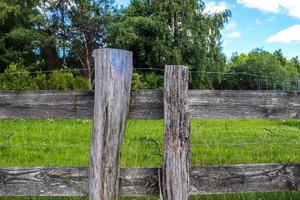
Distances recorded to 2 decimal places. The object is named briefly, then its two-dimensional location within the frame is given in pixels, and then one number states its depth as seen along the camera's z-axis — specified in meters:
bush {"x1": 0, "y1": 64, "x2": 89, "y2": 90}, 17.73
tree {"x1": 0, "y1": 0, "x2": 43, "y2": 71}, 31.47
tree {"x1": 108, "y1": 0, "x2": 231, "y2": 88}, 30.06
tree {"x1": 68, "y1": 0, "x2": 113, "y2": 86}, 31.39
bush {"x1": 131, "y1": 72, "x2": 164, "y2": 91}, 23.39
